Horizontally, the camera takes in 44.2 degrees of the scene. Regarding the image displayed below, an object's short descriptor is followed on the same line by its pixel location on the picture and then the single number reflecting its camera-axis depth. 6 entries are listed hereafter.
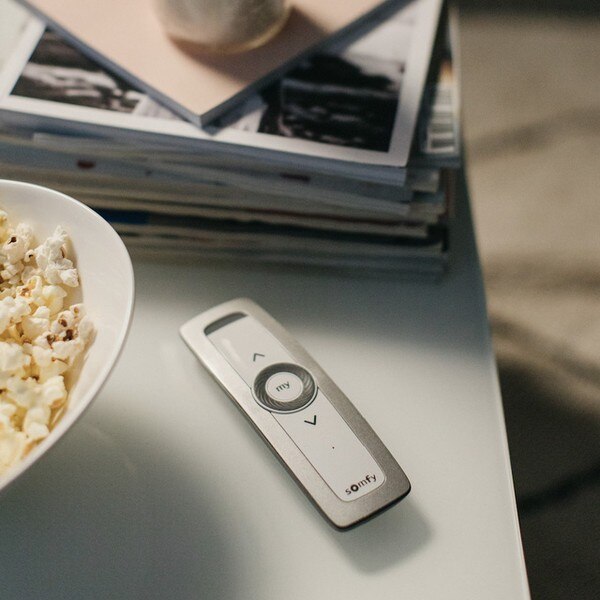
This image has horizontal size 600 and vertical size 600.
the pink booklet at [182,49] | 0.51
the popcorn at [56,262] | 0.41
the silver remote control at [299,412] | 0.41
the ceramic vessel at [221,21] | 0.50
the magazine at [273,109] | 0.49
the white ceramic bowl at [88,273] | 0.35
